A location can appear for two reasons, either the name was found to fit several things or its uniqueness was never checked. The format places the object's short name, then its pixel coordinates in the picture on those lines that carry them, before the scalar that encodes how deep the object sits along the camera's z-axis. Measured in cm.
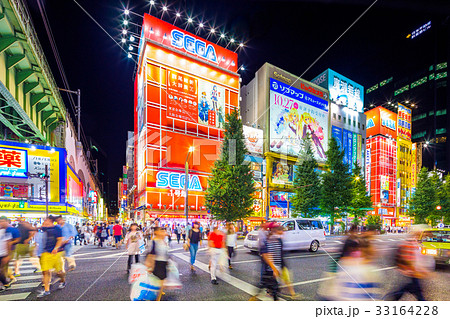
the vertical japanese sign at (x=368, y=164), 6500
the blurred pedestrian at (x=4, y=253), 689
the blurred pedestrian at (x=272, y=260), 576
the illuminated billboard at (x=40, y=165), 2011
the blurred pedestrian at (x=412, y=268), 445
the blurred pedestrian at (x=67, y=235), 836
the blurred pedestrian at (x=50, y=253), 650
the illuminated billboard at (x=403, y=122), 7388
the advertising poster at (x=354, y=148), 6210
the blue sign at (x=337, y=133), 5915
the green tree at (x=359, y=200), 3737
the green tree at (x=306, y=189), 3378
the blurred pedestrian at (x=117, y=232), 1652
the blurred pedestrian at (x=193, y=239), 915
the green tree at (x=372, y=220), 4150
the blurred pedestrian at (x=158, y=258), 482
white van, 1337
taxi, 927
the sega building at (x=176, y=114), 3681
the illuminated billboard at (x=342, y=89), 6078
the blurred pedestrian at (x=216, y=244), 778
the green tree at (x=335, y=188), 3375
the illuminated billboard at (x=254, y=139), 4513
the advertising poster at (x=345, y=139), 6109
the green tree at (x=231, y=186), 2694
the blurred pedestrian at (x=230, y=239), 1005
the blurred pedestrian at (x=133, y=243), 909
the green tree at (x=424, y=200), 3962
